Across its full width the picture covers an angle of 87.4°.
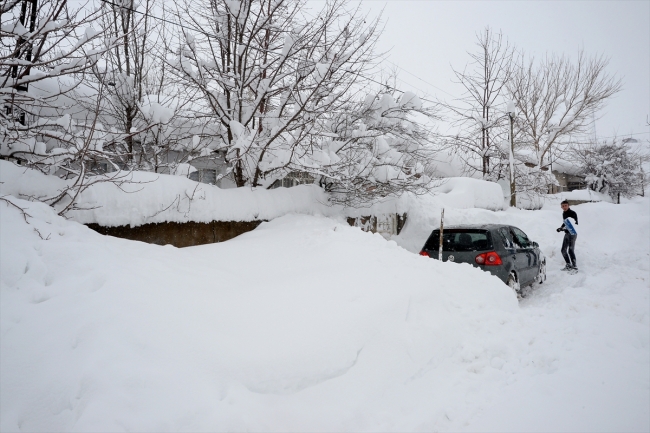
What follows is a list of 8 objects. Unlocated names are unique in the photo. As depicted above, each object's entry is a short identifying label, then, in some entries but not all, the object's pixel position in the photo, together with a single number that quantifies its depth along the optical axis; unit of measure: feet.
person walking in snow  31.14
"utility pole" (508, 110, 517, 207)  58.59
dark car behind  21.90
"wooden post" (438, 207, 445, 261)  23.11
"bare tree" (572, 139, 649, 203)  112.98
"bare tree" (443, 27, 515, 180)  65.82
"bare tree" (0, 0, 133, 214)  13.66
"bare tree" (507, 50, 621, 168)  80.38
